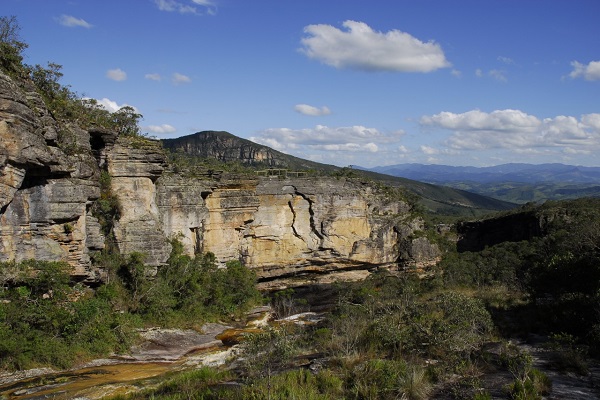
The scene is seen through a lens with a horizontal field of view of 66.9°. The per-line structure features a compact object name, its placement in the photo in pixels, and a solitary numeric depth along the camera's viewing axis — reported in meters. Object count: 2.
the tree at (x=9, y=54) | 18.78
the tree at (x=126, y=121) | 28.37
